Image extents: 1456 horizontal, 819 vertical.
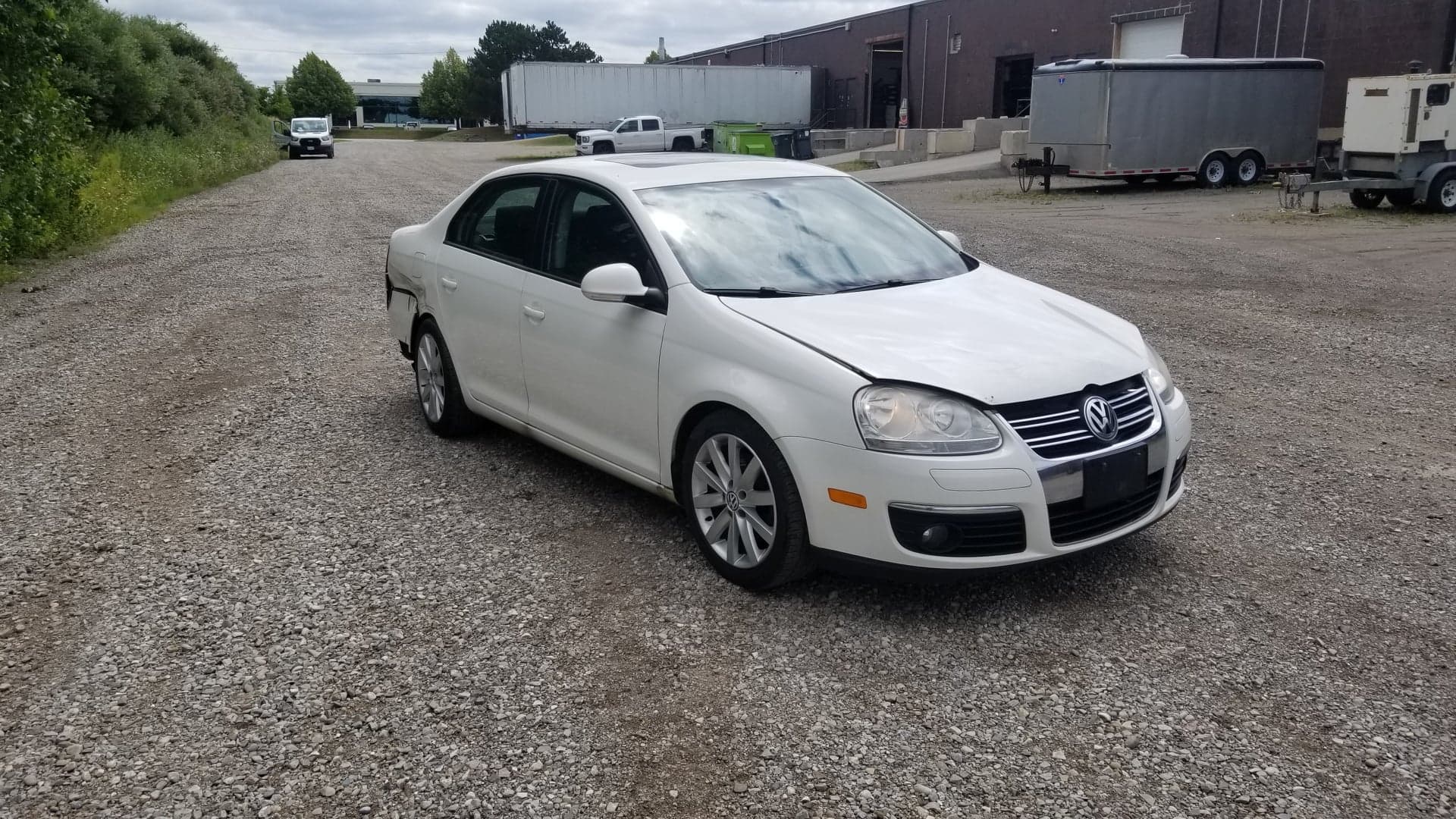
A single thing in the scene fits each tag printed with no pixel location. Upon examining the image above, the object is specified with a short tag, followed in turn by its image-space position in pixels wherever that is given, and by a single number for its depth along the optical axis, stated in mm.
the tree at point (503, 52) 109500
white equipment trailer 19109
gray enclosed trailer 25125
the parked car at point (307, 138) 48875
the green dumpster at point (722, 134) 42531
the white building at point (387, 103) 162250
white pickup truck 43594
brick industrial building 28359
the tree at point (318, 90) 131500
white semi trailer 46438
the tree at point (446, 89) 114350
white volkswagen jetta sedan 3916
